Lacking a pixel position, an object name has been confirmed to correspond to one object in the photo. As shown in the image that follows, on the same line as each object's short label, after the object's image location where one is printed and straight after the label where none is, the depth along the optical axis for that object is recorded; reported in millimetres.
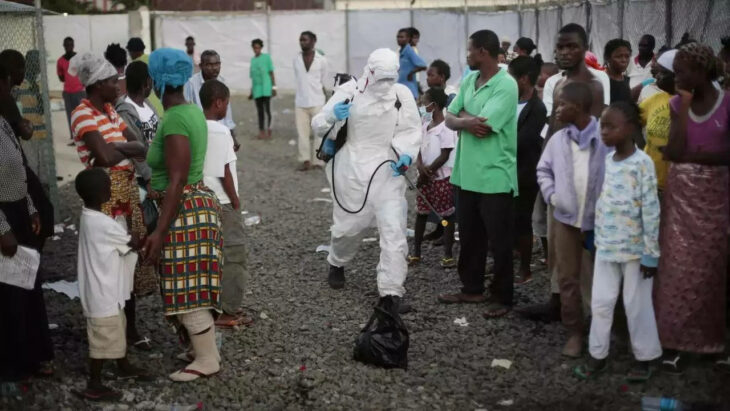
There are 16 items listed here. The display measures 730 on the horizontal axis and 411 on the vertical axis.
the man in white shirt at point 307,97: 13547
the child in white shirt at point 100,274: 4734
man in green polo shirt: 6117
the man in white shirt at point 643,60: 9062
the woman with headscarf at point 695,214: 4855
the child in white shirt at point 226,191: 5797
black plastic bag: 5301
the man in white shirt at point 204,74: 8117
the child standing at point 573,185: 5289
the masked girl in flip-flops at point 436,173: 7633
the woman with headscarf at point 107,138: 5090
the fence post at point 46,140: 9156
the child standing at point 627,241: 4832
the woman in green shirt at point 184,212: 4762
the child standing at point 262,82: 16484
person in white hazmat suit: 6449
